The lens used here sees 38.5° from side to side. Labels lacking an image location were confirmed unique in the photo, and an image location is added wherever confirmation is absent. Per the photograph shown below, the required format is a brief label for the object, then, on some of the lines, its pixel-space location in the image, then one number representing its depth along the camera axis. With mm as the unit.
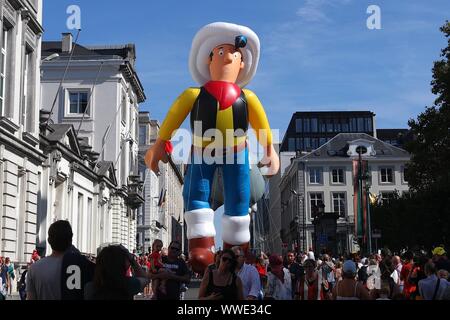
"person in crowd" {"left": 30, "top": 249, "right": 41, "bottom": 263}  20484
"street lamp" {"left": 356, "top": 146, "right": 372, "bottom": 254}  25750
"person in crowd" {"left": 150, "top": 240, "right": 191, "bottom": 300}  8702
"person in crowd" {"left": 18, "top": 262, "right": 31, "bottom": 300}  16648
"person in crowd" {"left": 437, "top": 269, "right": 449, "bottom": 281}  8704
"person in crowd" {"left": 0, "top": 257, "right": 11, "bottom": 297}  19938
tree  28984
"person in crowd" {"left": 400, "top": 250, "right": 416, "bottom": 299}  10562
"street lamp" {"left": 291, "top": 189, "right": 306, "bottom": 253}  66594
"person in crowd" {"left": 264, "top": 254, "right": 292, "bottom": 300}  9188
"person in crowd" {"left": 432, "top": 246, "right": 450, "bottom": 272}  10547
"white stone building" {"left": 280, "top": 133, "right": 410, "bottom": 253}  72250
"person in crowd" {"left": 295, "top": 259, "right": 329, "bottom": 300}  11883
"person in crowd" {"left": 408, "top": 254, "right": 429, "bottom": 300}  9792
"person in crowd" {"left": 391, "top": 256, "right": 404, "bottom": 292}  12719
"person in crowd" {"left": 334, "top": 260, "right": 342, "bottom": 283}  15674
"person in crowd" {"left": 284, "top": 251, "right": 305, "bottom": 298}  13594
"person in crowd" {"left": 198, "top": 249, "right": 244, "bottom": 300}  6523
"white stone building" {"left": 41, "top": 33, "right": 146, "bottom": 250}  43969
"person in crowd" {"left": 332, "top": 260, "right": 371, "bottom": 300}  7359
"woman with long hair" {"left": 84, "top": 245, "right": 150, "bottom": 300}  4844
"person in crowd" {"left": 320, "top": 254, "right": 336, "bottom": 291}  14773
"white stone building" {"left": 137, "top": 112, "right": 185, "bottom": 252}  65062
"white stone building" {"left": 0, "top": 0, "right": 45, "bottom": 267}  22188
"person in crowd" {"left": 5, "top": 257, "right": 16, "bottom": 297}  20844
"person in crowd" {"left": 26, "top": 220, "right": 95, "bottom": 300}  5086
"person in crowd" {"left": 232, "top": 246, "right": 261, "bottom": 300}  7762
